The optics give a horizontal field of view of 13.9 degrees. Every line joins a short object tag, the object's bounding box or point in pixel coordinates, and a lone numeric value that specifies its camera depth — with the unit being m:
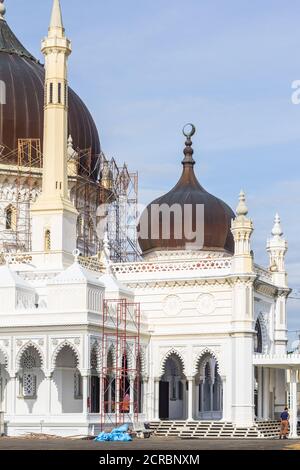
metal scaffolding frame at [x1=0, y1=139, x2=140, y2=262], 59.56
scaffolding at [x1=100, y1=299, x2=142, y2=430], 46.66
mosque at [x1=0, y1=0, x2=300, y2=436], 46.19
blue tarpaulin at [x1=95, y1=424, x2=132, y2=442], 42.56
